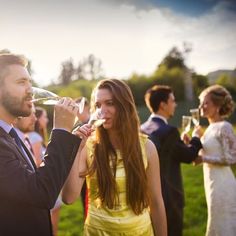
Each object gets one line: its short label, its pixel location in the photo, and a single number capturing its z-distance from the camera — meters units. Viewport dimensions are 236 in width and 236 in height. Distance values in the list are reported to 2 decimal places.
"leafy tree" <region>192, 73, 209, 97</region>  28.93
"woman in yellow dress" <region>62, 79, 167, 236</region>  2.75
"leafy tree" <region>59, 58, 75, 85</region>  49.62
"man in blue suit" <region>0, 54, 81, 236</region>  1.76
